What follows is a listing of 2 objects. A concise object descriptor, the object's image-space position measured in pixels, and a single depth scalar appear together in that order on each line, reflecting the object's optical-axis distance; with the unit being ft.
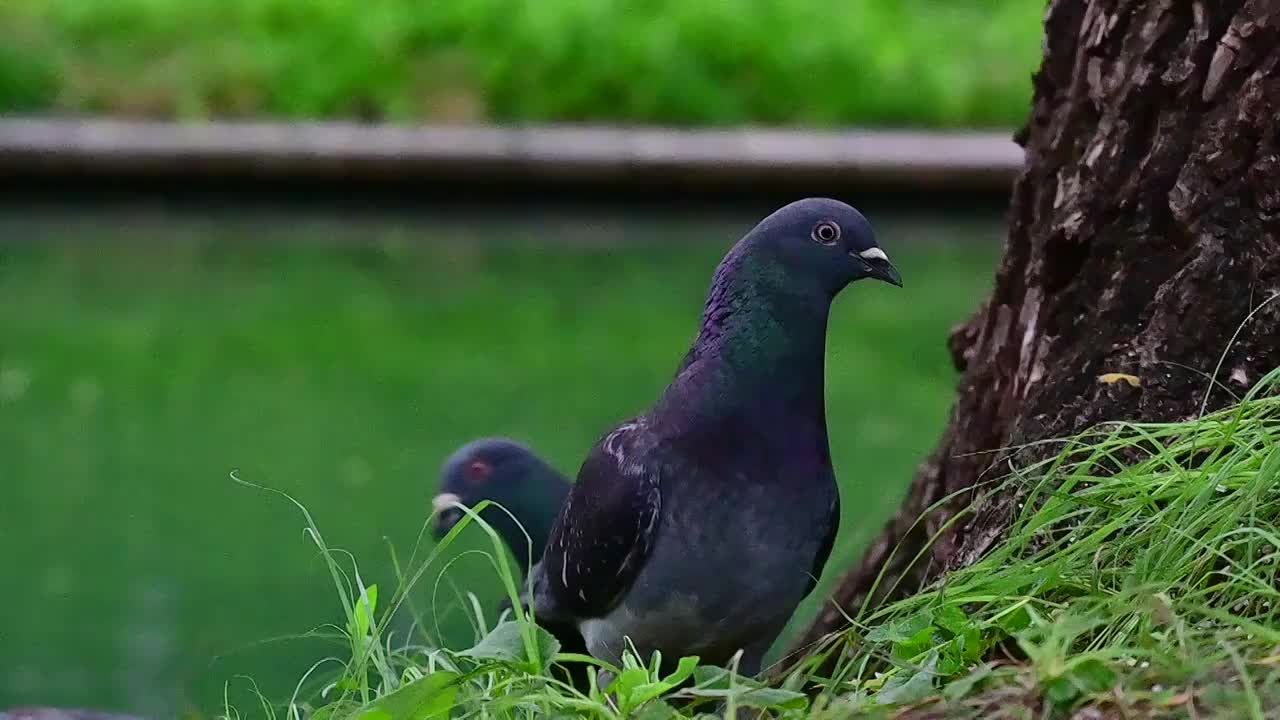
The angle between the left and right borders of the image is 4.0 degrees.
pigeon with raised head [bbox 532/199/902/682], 20.41
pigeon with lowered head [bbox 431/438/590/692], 21.30
